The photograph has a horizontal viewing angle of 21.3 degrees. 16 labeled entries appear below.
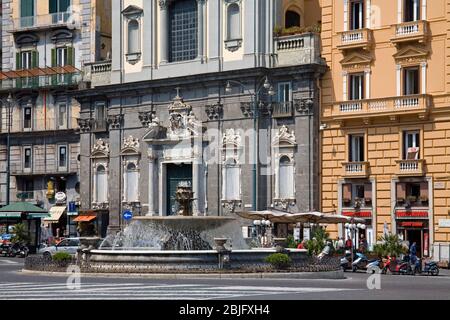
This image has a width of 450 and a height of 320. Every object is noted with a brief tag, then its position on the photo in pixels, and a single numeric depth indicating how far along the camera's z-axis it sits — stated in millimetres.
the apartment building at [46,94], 76500
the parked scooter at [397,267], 48094
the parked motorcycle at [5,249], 68856
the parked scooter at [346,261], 49750
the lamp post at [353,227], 54281
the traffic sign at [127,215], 67688
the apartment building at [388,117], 56875
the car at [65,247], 59131
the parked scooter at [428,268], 48047
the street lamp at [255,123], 61062
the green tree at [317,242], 53625
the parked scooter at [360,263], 49781
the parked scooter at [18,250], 67500
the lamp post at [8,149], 78250
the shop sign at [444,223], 55750
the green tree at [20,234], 69188
